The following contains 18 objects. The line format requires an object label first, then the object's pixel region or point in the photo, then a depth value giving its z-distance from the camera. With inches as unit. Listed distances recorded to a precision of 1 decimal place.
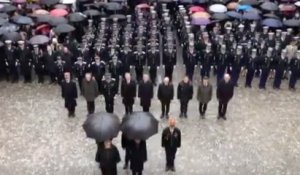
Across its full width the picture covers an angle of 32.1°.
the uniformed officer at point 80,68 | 600.7
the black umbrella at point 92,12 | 732.7
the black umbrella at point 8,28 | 656.2
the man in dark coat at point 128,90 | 550.6
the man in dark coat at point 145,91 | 548.4
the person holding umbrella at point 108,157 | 420.5
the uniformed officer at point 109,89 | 556.1
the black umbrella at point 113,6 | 748.0
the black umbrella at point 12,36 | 641.0
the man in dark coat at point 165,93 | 547.2
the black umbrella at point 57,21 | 689.0
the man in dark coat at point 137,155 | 438.0
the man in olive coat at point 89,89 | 550.6
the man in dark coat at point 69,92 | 549.6
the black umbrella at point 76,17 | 706.8
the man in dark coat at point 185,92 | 550.9
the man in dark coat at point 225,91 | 551.8
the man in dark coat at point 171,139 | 453.7
